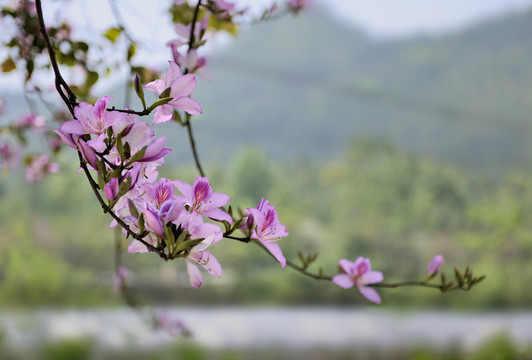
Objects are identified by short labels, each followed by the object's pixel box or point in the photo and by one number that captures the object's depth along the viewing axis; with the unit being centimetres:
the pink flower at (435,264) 197
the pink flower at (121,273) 299
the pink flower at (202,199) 167
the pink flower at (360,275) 198
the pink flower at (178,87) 163
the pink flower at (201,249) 162
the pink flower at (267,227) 169
